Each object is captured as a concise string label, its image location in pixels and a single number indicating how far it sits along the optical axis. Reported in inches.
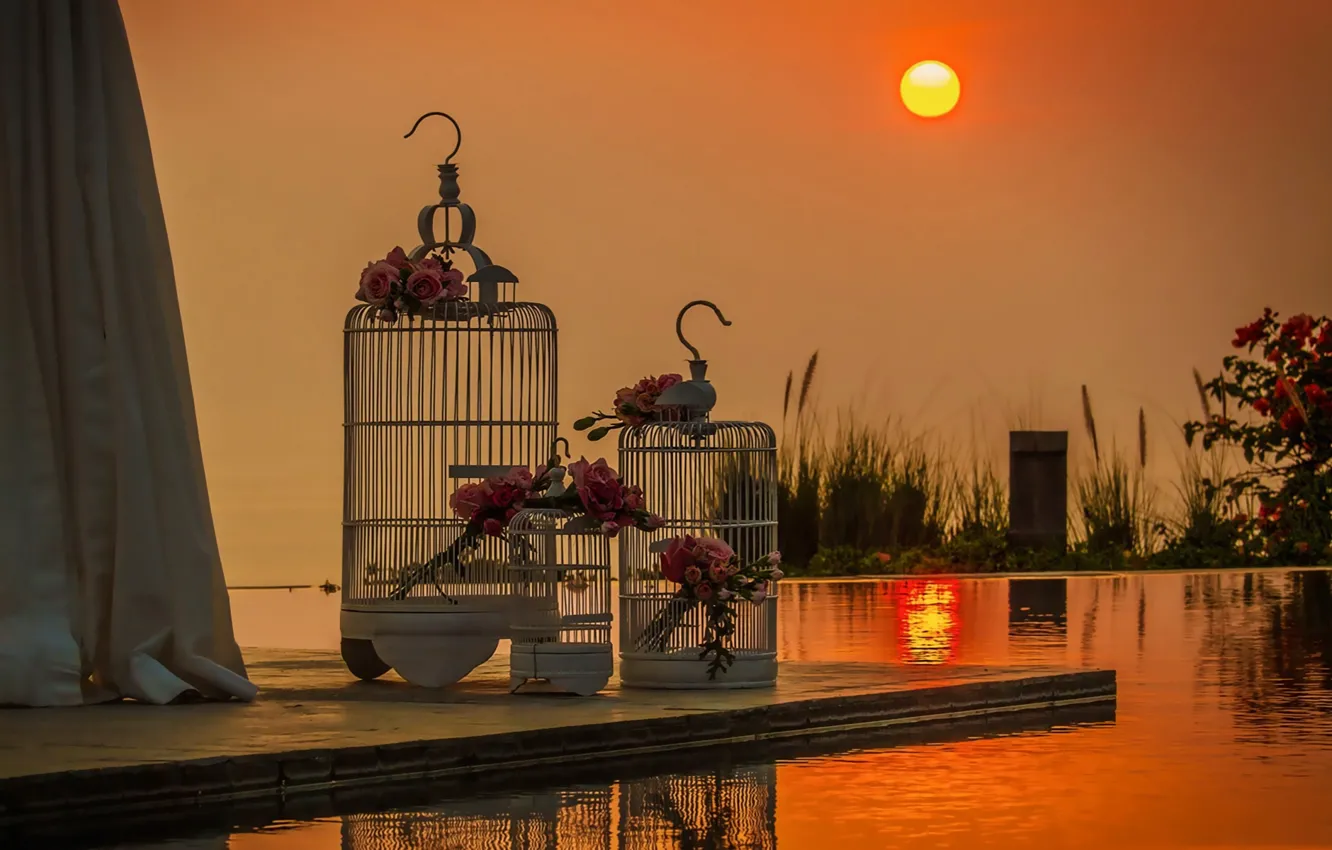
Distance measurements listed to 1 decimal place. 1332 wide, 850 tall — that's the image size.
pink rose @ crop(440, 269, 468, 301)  562.1
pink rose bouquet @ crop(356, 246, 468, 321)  557.1
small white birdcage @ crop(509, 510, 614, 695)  511.4
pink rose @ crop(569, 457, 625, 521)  520.2
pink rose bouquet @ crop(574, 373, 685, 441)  549.5
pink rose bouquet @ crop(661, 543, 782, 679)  522.3
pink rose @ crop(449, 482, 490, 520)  540.4
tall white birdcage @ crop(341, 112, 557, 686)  557.7
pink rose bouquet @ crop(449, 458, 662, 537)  520.8
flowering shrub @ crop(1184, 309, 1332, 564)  1152.8
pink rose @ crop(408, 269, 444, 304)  556.8
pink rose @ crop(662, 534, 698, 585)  524.3
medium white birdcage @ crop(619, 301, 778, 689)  529.6
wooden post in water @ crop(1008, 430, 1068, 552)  1178.6
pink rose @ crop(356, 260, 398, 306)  556.8
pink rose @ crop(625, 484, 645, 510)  524.3
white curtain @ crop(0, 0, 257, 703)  499.7
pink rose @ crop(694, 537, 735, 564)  524.3
